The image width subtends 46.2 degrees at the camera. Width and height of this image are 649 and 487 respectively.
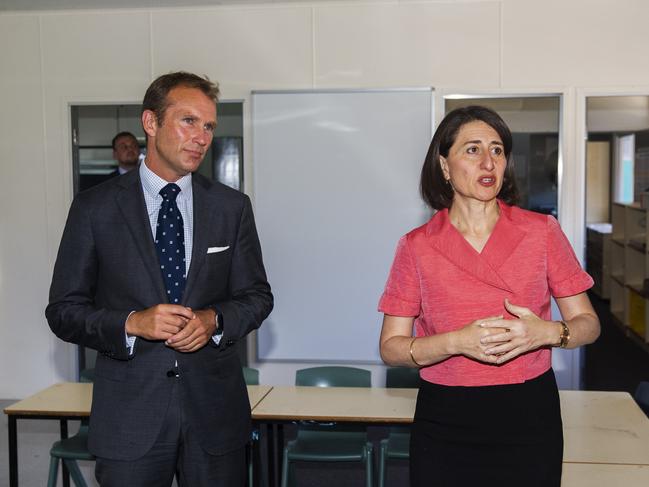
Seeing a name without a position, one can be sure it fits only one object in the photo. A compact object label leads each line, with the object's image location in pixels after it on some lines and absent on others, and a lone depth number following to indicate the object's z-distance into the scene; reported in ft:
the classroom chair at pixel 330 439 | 12.87
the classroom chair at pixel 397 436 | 13.06
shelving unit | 28.02
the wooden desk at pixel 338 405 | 11.73
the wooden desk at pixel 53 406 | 12.21
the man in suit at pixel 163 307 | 7.20
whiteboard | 19.71
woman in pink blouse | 6.40
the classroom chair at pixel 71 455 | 13.20
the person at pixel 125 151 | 21.66
